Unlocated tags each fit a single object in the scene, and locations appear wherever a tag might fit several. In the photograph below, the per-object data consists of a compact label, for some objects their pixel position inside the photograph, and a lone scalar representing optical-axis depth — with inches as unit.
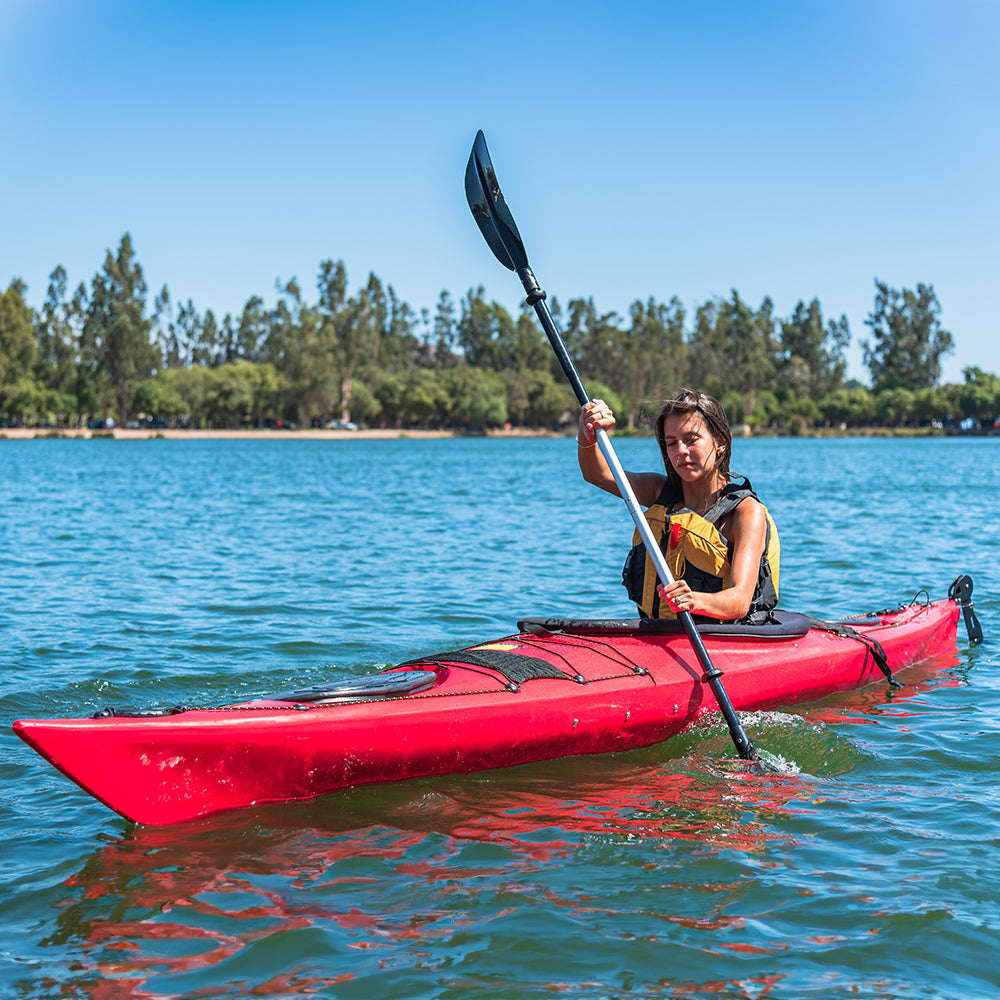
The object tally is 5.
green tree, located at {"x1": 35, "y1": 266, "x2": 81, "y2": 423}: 2992.1
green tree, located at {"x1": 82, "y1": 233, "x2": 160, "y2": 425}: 2878.9
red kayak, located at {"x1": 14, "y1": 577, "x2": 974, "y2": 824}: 156.4
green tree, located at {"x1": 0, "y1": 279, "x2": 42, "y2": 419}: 2812.5
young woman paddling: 195.9
